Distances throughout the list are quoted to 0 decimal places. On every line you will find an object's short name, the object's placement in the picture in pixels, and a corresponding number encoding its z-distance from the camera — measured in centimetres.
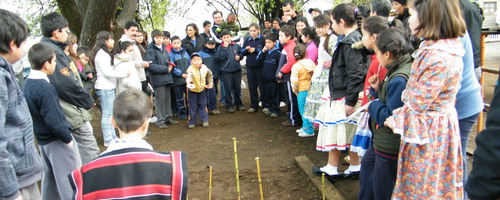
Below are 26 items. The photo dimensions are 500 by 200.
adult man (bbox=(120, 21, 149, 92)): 621
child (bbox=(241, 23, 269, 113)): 736
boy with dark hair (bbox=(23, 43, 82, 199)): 299
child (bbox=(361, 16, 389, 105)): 294
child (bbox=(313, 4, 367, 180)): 356
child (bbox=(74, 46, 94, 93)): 562
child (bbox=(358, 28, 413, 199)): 244
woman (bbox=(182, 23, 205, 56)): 787
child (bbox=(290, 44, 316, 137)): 554
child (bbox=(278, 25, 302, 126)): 610
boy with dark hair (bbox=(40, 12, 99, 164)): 348
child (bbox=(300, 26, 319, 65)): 566
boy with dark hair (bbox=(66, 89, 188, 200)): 175
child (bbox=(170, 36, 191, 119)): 696
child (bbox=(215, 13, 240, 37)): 867
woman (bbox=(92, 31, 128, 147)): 539
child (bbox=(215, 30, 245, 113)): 740
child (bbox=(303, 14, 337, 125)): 438
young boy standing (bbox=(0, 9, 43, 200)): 206
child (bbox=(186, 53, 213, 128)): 655
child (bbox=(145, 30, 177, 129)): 664
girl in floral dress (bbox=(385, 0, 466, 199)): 214
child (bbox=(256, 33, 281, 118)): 688
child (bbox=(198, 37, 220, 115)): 755
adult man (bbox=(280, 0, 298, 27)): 787
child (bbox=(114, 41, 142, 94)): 549
